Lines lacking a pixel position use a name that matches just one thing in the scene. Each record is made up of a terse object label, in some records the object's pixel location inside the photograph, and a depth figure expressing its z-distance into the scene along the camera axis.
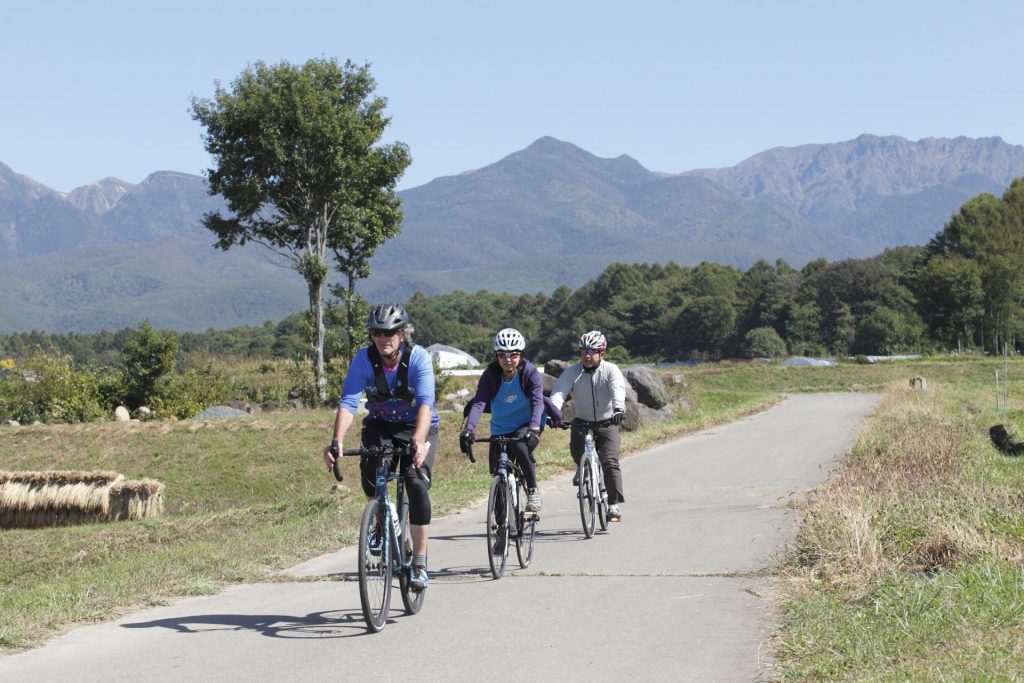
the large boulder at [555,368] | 34.31
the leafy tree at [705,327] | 128.62
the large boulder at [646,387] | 33.06
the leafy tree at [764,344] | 115.38
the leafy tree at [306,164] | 37.09
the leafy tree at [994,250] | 82.12
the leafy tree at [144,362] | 31.81
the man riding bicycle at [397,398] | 7.96
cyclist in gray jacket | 12.00
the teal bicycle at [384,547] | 7.52
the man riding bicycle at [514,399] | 10.32
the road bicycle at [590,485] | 11.69
